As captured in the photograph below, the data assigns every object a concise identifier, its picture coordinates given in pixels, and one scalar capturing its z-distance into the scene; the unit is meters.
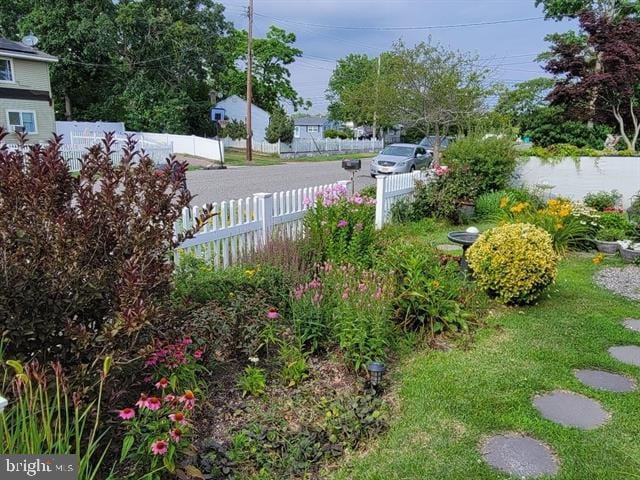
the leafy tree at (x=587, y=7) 18.91
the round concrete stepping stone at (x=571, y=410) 2.89
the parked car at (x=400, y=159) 17.55
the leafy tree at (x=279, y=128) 29.75
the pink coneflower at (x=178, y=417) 2.11
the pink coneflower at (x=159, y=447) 2.02
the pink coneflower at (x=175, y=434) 2.07
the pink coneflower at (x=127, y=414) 2.04
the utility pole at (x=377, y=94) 17.61
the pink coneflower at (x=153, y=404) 2.11
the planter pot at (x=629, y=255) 6.39
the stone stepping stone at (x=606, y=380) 3.30
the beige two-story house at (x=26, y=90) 23.20
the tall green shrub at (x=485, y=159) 9.73
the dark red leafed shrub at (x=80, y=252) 2.09
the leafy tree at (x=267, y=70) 40.47
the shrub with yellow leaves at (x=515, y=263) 4.56
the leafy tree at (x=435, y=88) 15.20
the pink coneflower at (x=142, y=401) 2.12
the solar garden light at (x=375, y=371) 3.01
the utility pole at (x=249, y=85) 24.08
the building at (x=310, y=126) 47.41
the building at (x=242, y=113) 38.78
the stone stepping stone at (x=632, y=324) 4.32
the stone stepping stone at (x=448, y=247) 7.00
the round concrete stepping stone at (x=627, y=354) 3.71
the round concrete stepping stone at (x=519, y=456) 2.44
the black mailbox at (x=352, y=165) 7.62
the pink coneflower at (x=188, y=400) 2.24
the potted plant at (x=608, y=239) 6.93
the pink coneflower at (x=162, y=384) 2.37
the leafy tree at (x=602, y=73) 16.06
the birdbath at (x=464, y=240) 5.34
